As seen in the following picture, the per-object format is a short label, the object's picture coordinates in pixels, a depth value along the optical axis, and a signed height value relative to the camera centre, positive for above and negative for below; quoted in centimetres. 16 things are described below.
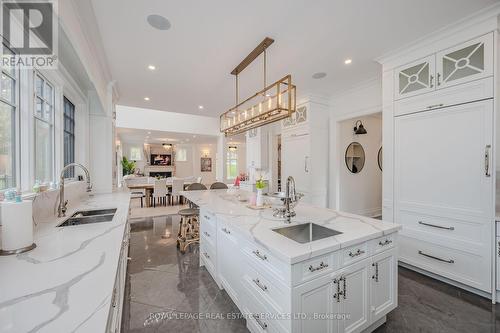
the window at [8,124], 152 +32
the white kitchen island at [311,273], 120 -74
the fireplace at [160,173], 1208 -47
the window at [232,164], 1400 +10
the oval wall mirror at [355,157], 449 +19
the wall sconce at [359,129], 446 +82
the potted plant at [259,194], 235 -33
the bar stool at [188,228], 322 -110
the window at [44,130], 204 +39
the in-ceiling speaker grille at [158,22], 206 +151
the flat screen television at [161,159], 1214 +39
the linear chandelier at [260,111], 234 +72
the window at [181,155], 1291 +67
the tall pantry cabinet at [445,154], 203 +14
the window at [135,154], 1182 +67
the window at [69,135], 284 +45
